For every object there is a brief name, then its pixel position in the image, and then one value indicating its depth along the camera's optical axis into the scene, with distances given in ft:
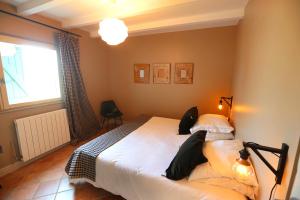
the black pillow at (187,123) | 7.67
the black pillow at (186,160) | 4.31
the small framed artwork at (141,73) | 11.84
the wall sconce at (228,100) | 9.07
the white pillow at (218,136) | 6.70
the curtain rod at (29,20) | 6.46
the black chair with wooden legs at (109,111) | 12.19
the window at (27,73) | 6.79
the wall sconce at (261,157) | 2.47
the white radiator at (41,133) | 7.13
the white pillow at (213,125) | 6.95
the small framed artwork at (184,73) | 10.58
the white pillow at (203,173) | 4.11
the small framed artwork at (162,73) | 11.18
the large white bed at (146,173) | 4.00
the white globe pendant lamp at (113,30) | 5.49
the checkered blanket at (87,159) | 5.57
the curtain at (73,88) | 9.04
